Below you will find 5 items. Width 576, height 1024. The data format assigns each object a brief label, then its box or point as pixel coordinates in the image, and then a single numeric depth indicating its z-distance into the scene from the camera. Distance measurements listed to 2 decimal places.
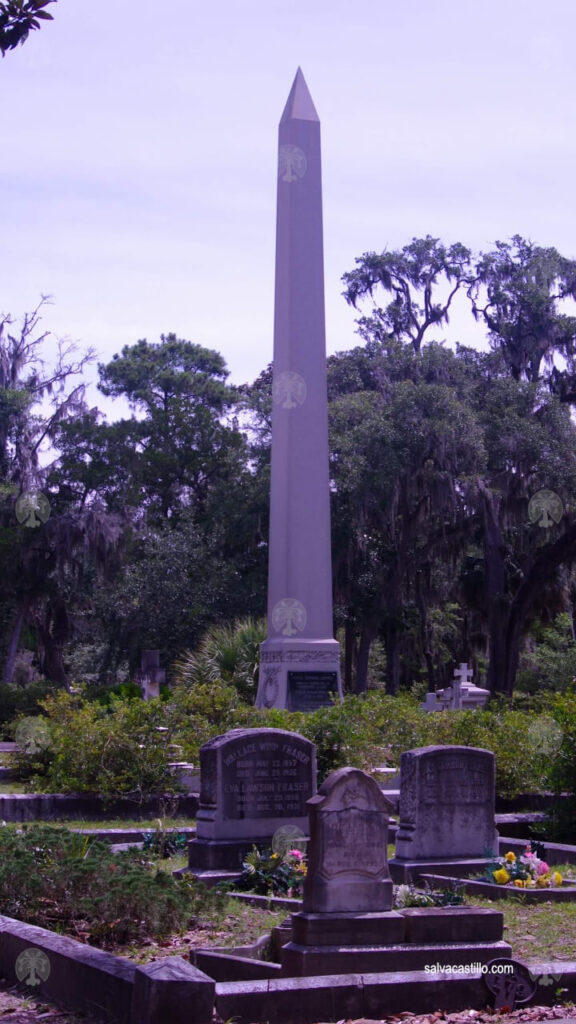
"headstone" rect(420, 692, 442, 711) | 21.77
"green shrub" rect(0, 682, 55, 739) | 26.20
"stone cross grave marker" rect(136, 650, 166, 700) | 23.31
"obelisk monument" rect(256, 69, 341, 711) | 17.91
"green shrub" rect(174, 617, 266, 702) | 21.17
